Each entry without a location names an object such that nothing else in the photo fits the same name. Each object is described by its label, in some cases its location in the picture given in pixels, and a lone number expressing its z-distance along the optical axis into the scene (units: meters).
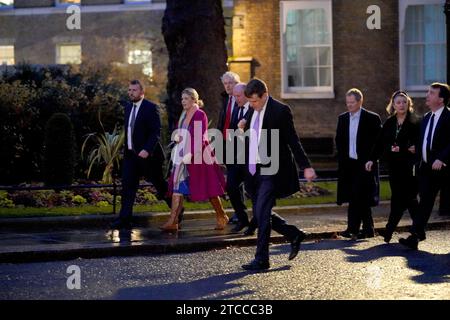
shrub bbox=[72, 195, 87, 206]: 16.97
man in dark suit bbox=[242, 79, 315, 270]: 11.41
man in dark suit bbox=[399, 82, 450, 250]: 12.90
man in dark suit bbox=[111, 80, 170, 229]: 14.85
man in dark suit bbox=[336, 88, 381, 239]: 14.07
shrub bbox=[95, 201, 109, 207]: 16.86
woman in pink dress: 14.27
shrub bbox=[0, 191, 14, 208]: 16.67
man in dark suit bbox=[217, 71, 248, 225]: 14.48
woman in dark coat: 13.70
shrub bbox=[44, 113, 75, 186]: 18.27
